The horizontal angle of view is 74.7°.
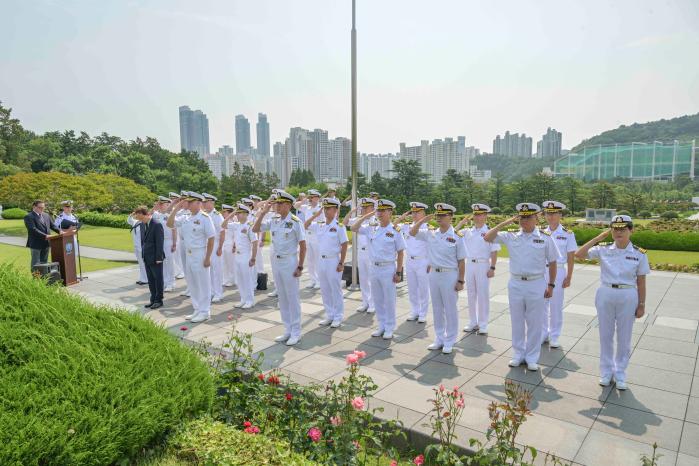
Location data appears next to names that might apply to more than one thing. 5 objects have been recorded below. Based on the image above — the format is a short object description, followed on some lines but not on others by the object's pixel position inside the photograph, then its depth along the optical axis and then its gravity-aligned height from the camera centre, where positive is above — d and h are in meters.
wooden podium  10.29 -1.60
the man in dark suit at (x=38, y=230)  10.48 -1.07
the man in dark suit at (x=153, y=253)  8.54 -1.30
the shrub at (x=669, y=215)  33.83 -2.55
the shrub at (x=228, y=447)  2.94 -1.78
